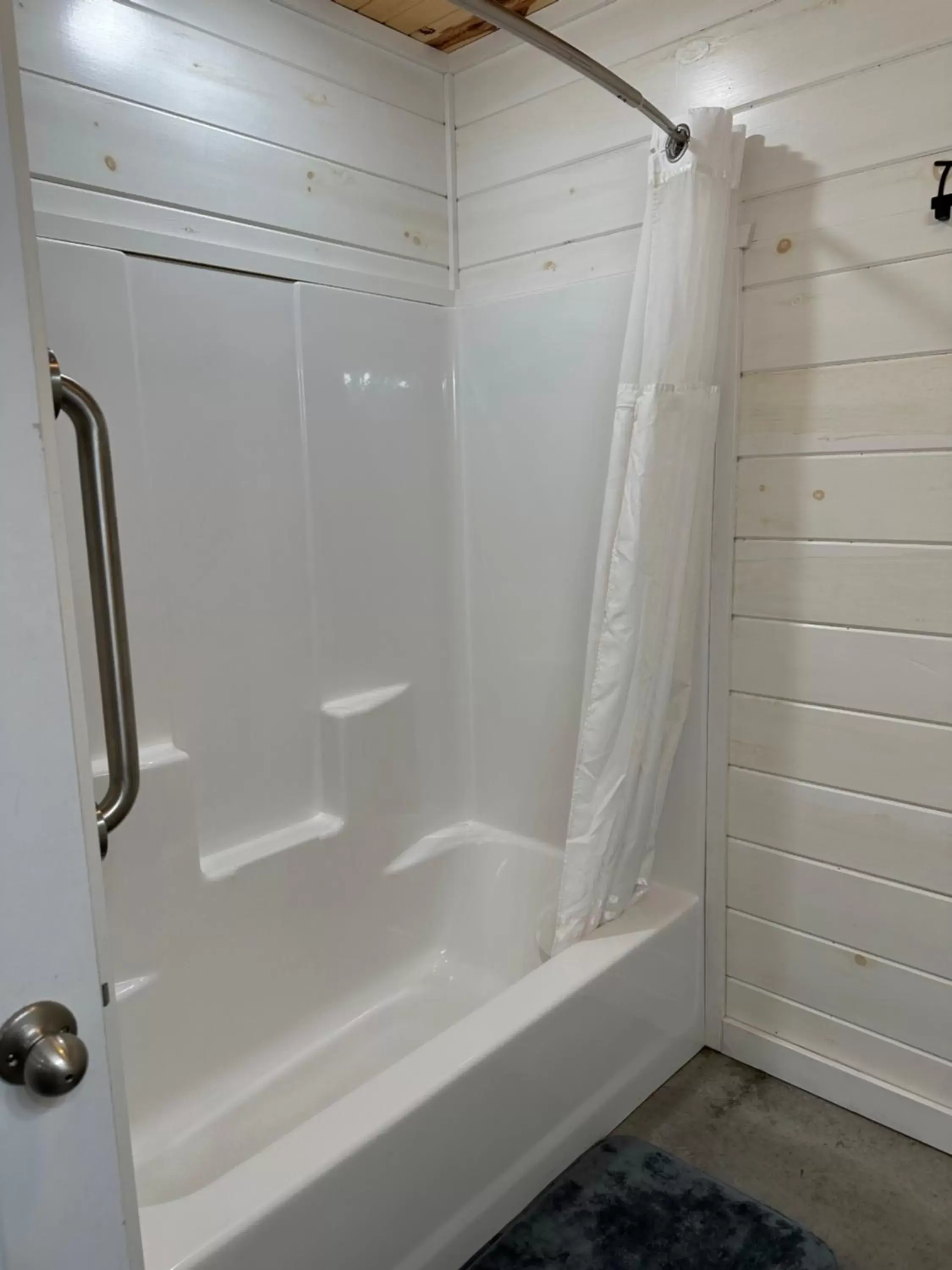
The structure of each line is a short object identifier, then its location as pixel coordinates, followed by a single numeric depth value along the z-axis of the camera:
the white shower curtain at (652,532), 1.66
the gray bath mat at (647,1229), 1.46
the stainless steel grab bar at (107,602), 0.74
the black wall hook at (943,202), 1.47
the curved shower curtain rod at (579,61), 1.23
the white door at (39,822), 0.60
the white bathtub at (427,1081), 1.20
